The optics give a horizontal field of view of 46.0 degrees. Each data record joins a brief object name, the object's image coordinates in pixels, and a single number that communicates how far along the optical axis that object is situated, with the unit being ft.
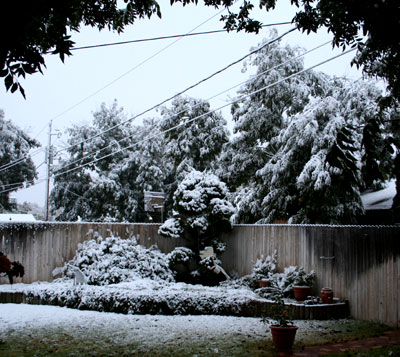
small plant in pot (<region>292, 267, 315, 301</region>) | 33.81
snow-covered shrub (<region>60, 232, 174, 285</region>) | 40.47
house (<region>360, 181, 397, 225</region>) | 47.86
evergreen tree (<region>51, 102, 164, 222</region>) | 100.94
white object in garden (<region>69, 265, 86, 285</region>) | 39.78
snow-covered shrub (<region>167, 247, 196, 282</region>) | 44.01
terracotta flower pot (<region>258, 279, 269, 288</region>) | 37.73
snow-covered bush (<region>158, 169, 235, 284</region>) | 44.42
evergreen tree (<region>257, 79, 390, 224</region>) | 44.24
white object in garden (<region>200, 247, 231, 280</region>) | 42.93
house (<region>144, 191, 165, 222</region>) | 87.15
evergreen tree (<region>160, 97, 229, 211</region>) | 86.02
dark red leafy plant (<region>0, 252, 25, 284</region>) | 22.24
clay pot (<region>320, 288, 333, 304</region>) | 31.83
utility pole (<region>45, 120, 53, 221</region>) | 78.77
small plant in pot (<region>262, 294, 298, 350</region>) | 22.38
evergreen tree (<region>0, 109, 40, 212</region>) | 106.73
